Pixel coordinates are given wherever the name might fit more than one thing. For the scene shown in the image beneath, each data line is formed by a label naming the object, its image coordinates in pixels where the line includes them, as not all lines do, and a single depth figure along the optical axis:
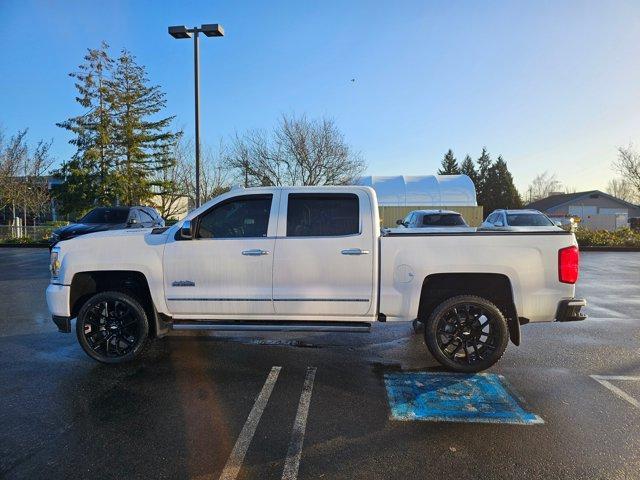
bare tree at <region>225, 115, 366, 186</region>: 28.44
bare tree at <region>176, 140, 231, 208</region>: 30.49
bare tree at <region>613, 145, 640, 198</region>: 35.09
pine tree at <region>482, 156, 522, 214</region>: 60.37
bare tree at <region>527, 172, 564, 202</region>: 96.12
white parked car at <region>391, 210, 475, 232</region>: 15.72
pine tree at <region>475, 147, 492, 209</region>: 62.19
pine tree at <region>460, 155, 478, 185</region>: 68.47
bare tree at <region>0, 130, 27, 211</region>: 26.70
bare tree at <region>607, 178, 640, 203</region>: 92.16
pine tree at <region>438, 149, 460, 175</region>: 71.81
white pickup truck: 4.77
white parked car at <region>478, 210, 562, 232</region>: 17.53
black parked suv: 14.45
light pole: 13.36
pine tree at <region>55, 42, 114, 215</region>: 31.39
